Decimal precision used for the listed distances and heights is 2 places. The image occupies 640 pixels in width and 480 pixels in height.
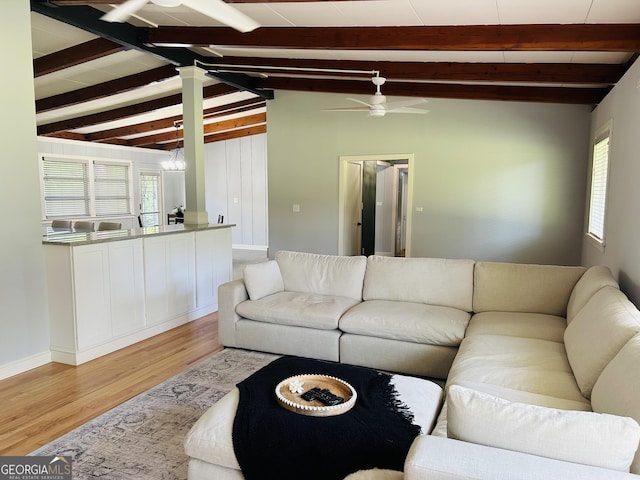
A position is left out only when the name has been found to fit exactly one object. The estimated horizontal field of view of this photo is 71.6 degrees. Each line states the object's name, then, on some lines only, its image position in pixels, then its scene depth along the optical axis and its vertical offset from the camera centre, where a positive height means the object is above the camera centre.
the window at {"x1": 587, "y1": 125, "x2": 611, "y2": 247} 4.34 +0.07
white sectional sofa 1.18 -0.83
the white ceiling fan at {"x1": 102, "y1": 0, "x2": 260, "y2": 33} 2.41 +1.02
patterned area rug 2.25 -1.40
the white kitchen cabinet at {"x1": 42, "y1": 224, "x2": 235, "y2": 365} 3.58 -0.85
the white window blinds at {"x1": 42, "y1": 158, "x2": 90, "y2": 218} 8.76 +0.06
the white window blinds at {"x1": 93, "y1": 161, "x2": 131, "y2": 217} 9.81 +0.05
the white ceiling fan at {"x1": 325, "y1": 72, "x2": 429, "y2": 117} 4.39 +0.89
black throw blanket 1.70 -1.00
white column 5.28 +0.57
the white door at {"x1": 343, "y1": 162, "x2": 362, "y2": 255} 7.21 -0.31
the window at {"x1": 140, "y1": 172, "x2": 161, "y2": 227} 10.95 -0.17
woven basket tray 1.97 -0.96
